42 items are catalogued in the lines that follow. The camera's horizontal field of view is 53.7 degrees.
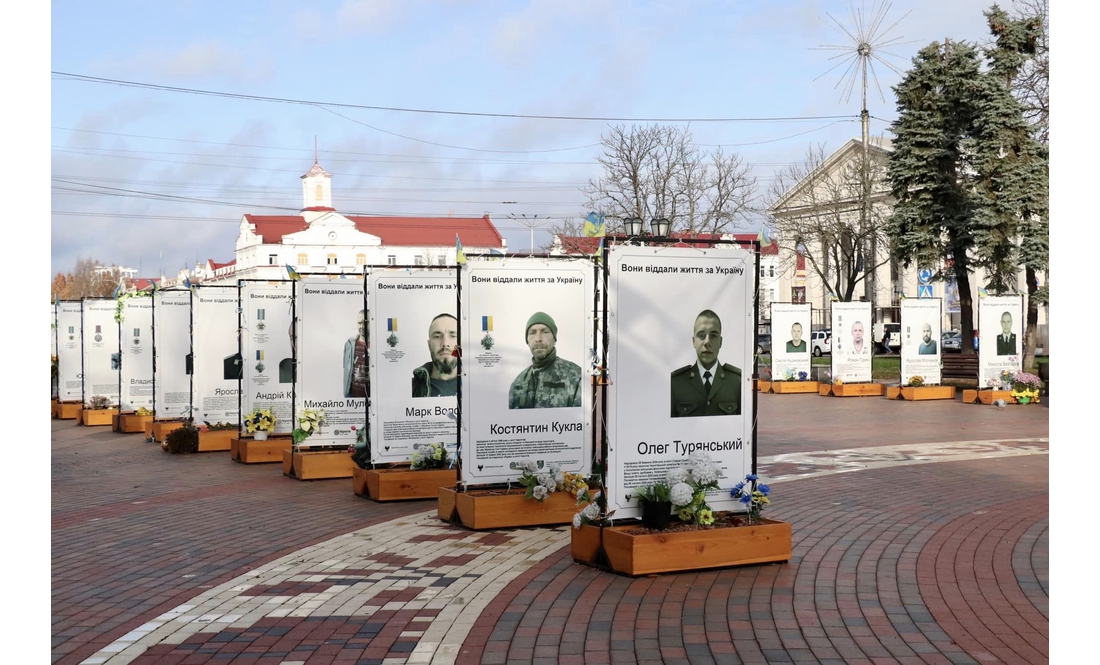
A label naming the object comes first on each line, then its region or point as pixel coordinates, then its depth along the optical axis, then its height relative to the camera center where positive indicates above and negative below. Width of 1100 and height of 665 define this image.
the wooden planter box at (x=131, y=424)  21.59 -1.79
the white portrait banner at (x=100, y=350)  24.47 -0.35
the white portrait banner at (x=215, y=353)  17.80 -0.31
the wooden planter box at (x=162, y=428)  19.03 -1.64
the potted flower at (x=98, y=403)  23.91 -1.52
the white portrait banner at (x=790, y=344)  30.56 -0.32
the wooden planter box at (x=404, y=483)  11.31 -1.58
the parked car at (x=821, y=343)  56.53 -0.56
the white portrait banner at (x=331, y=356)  13.50 -0.28
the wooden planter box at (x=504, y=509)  9.51 -1.57
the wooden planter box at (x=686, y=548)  7.50 -1.53
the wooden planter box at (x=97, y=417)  23.55 -1.79
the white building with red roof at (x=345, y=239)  102.44 +9.22
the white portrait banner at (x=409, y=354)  11.95 -0.23
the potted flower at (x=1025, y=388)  24.50 -1.28
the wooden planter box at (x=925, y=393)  26.69 -1.50
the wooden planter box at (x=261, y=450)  15.34 -1.65
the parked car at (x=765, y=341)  47.28 -0.42
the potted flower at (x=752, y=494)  8.10 -1.22
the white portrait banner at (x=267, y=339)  15.35 -0.07
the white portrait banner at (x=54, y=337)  28.53 -0.07
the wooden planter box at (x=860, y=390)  28.45 -1.52
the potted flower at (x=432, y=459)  11.71 -1.36
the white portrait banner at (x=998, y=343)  25.25 -0.26
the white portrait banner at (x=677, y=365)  7.92 -0.24
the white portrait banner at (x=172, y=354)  19.61 -0.36
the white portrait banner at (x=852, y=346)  28.81 -0.37
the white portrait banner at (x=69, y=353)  26.75 -0.46
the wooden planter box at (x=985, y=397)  24.80 -1.51
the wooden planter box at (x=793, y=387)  30.30 -1.54
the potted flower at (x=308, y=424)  13.48 -1.13
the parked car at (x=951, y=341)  53.17 -0.46
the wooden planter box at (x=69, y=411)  26.06 -1.84
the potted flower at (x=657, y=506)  7.74 -1.24
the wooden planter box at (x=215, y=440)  17.27 -1.70
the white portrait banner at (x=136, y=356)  22.17 -0.45
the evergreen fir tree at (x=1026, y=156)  30.91 +5.16
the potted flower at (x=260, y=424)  15.52 -1.29
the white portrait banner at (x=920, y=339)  27.08 -0.19
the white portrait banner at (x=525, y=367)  9.96 -0.32
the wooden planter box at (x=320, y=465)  13.28 -1.61
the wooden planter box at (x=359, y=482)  11.71 -1.61
